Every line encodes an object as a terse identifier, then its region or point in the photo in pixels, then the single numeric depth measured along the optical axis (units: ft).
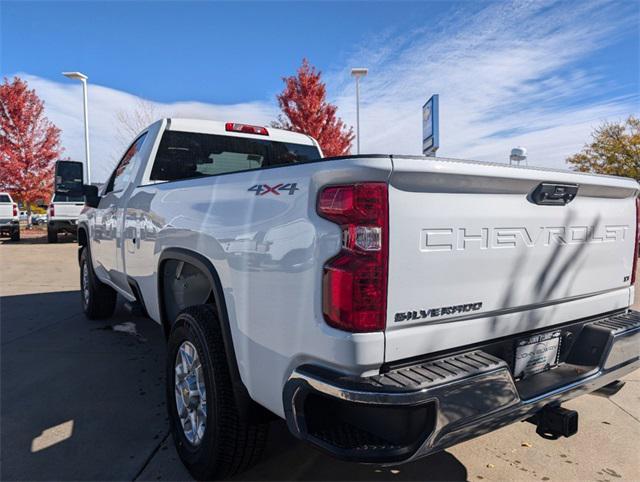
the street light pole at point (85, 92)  65.21
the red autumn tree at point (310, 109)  59.31
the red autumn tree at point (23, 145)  70.90
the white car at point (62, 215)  53.62
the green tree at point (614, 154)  62.59
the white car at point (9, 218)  57.52
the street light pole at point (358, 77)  53.16
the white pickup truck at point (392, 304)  5.53
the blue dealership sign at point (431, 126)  24.64
